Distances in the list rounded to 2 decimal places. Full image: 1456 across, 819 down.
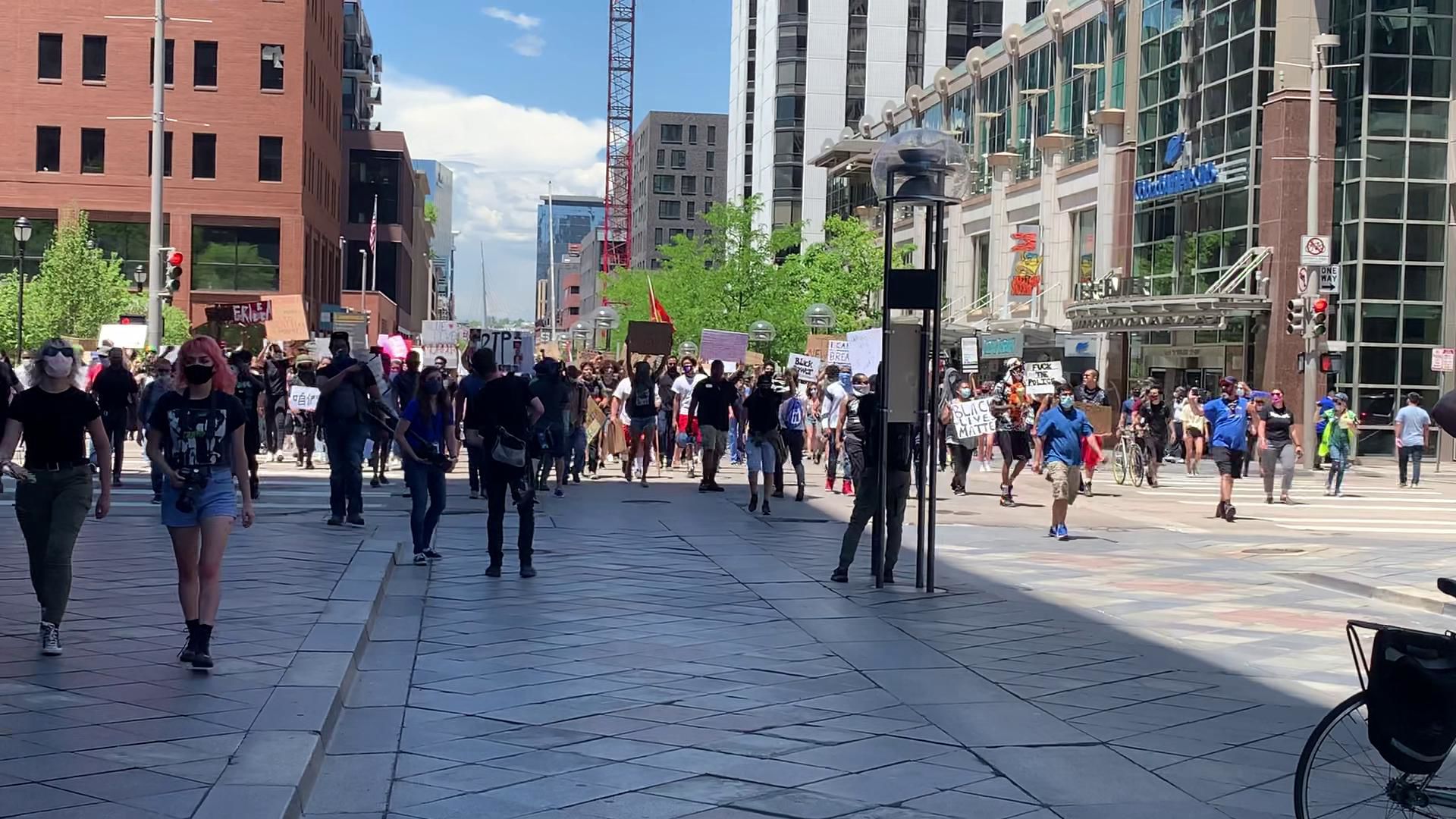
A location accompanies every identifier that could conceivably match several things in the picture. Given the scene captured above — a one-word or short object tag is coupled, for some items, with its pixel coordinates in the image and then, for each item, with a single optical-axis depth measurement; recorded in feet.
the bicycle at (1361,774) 16.60
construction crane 498.69
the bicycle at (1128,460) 91.15
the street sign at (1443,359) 118.42
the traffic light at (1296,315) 108.37
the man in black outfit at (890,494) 41.55
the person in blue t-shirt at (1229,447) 70.59
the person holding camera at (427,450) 45.27
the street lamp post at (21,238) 122.52
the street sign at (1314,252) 107.86
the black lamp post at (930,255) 40.24
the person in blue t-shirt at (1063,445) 56.13
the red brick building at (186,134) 193.36
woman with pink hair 26.71
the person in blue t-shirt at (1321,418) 100.76
